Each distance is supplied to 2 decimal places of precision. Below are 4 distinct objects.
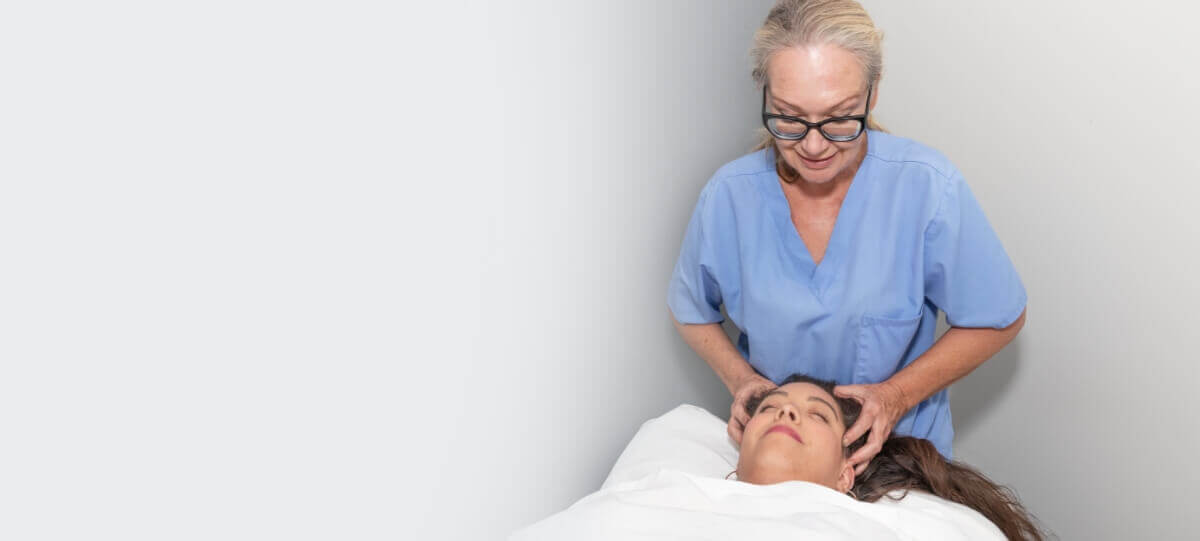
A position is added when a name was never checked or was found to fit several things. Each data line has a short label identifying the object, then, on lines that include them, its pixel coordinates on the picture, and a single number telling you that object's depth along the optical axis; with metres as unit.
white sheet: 1.33
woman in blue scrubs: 1.52
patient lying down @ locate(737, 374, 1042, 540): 1.53
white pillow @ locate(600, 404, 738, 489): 1.69
